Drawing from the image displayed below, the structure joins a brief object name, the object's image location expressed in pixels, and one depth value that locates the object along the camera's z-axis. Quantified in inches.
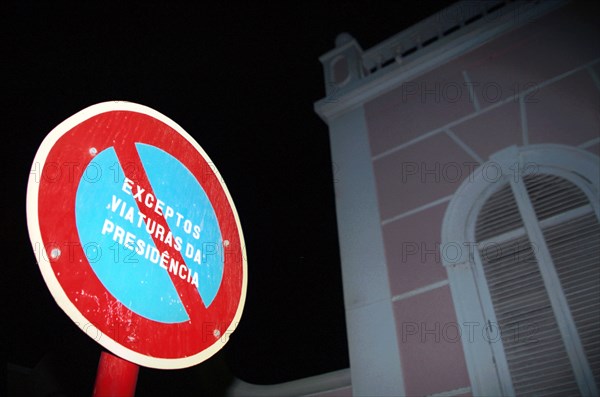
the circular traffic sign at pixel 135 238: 53.8
